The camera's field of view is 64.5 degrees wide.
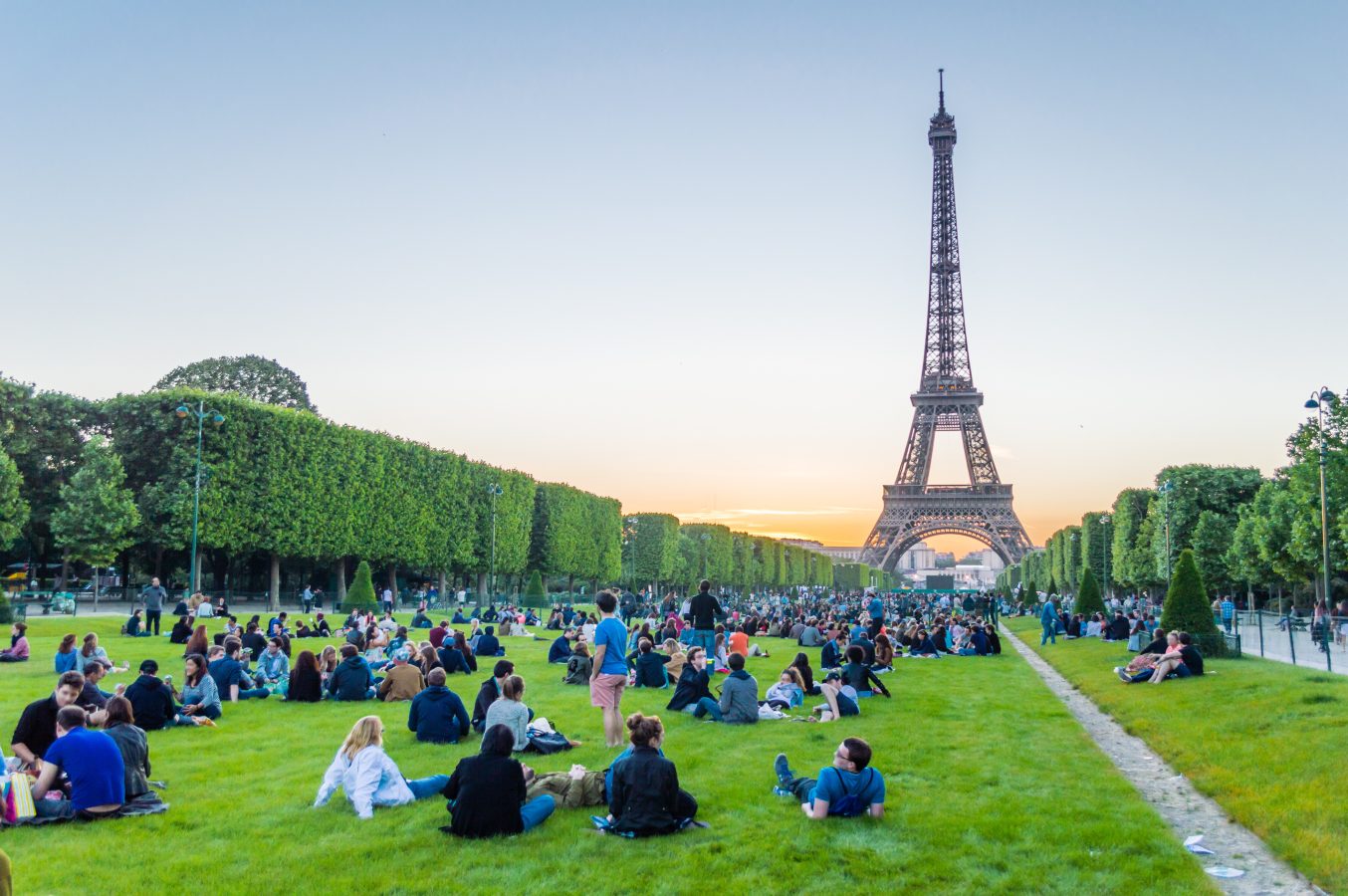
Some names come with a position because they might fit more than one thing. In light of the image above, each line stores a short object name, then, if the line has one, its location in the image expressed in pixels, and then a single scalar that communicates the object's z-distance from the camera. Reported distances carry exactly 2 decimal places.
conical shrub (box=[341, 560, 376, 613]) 45.12
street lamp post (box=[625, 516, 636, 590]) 89.00
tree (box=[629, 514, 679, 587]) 89.62
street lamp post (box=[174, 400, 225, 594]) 37.47
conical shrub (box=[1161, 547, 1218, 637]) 25.44
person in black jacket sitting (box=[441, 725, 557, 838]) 9.22
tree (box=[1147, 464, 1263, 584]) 62.09
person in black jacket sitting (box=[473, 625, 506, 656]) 26.88
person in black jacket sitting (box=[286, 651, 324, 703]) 17.84
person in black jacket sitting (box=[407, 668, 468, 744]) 13.55
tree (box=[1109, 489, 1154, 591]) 68.62
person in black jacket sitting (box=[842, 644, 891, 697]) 18.89
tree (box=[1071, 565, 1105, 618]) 42.59
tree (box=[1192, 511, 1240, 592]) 58.50
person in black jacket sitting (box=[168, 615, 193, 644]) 26.72
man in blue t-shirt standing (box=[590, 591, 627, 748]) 13.09
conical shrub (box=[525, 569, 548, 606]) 58.12
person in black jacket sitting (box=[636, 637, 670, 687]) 20.45
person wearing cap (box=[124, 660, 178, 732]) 14.47
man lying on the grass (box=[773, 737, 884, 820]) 10.17
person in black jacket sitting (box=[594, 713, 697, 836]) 9.41
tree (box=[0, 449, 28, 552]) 43.06
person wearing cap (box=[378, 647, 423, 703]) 17.94
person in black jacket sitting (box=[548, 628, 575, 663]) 25.78
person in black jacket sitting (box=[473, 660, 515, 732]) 13.86
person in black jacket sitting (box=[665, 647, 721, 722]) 17.16
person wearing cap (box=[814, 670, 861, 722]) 16.56
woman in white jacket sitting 10.20
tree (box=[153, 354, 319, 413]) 74.00
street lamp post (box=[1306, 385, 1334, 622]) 29.64
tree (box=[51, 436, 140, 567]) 43.50
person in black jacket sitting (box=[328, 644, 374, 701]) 17.97
